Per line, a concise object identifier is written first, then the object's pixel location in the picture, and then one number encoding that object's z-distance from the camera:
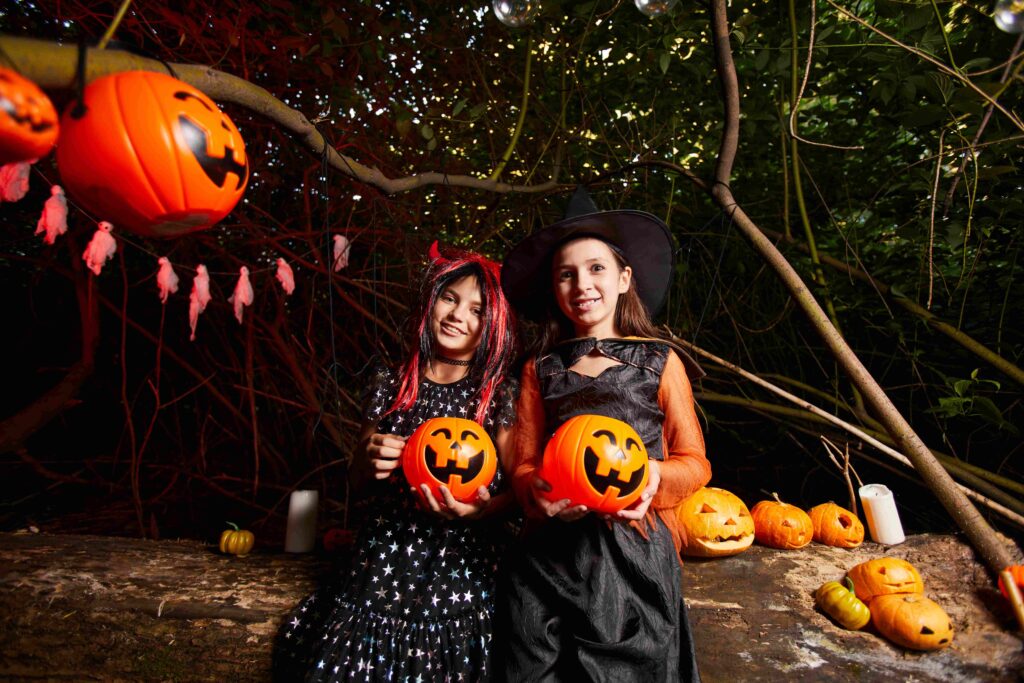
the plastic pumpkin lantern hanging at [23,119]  0.87
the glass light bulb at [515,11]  2.27
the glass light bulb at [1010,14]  1.81
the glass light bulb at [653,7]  2.18
